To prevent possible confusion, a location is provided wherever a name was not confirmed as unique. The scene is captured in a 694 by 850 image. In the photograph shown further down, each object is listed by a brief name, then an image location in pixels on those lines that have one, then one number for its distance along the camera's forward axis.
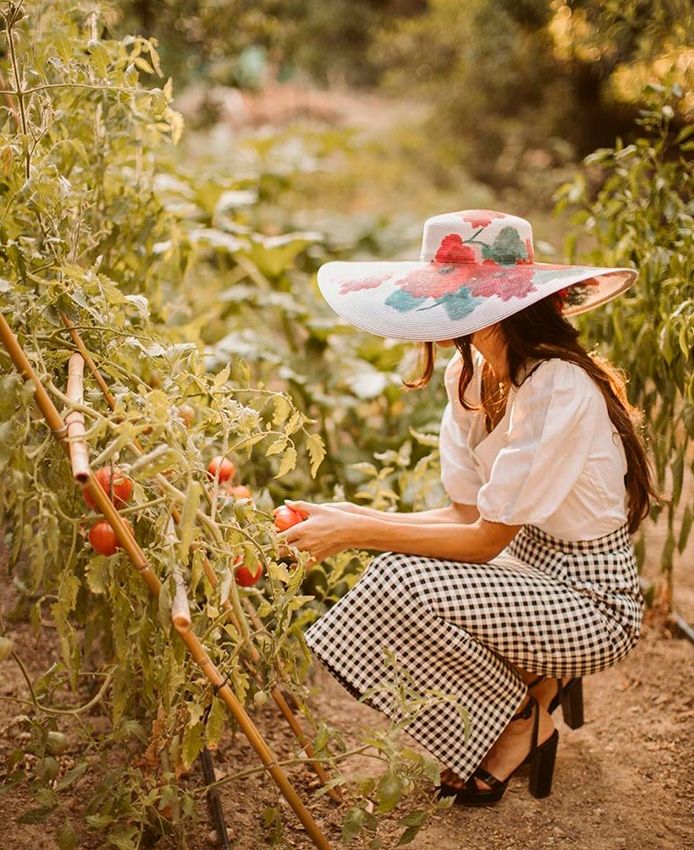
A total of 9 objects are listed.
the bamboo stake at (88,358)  1.41
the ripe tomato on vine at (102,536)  1.30
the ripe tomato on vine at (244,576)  1.54
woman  1.63
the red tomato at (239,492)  1.64
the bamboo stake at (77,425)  1.09
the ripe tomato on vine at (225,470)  1.59
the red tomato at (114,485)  1.24
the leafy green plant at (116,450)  1.25
